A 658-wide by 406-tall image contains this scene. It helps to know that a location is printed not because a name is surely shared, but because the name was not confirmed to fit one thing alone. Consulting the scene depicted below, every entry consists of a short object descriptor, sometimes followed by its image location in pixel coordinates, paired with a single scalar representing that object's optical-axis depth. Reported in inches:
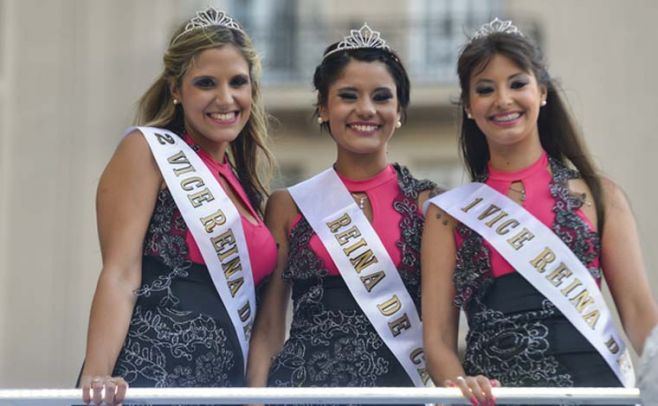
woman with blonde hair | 308.7
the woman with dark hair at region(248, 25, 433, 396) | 323.1
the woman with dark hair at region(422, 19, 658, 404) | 306.2
